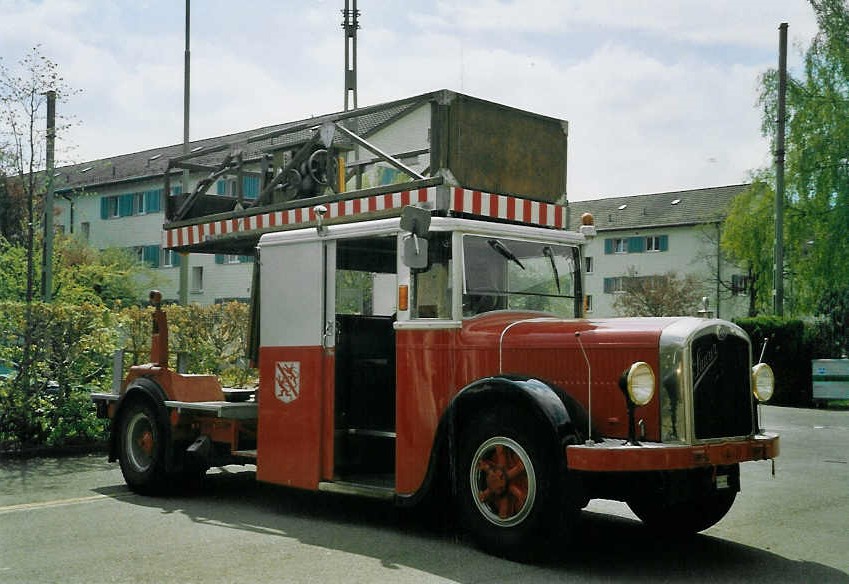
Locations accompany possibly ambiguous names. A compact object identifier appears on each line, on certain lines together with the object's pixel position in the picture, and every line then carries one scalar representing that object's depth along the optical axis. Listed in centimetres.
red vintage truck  702
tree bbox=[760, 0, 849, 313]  3162
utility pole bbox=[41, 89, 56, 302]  1591
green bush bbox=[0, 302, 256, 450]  1359
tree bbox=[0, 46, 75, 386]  1566
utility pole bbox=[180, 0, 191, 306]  2327
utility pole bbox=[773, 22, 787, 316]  2970
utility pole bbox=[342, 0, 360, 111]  2872
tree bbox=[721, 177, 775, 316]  3728
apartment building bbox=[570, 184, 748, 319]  5838
